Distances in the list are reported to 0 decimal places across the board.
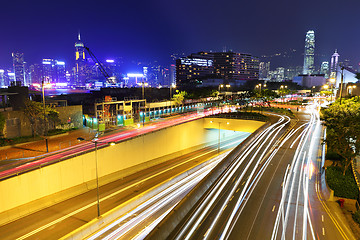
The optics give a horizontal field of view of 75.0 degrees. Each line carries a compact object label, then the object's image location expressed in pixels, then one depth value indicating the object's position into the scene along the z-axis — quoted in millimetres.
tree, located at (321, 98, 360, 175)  20609
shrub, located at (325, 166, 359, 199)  17481
